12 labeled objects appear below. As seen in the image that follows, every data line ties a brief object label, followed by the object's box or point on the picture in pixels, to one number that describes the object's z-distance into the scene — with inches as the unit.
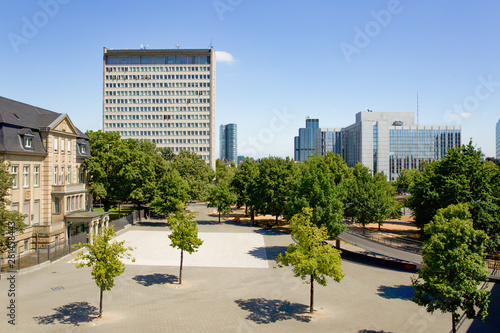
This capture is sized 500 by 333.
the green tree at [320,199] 1251.2
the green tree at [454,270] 568.7
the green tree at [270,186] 1889.8
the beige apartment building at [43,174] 1202.0
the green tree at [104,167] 1777.8
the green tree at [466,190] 1194.6
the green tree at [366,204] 1557.6
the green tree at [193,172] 2409.0
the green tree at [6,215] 922.1
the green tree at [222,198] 2116.1
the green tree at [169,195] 1843.0
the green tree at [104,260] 677.9
